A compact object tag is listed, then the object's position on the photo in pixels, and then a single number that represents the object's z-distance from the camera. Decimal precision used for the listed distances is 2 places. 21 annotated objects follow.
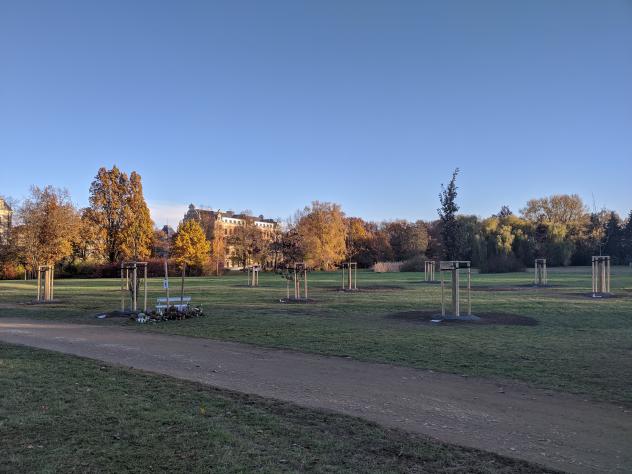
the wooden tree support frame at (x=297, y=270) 23.49
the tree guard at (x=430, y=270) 41.59
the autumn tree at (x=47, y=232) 34.00
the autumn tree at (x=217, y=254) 68.00
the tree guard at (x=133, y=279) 17.44
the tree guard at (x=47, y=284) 23.59
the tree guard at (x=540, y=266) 32.34
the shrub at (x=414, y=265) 68.06
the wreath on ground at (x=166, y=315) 15.91
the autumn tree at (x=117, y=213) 60.81
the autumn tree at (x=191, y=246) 61.66
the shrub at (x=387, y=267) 72.19
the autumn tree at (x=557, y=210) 84.00
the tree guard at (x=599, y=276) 24.33
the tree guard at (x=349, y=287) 30.76
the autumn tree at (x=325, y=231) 71.12
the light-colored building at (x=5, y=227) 54.03
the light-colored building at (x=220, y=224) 76.31
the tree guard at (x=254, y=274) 36.93
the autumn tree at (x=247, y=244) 75.31
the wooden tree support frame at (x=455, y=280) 15.57
